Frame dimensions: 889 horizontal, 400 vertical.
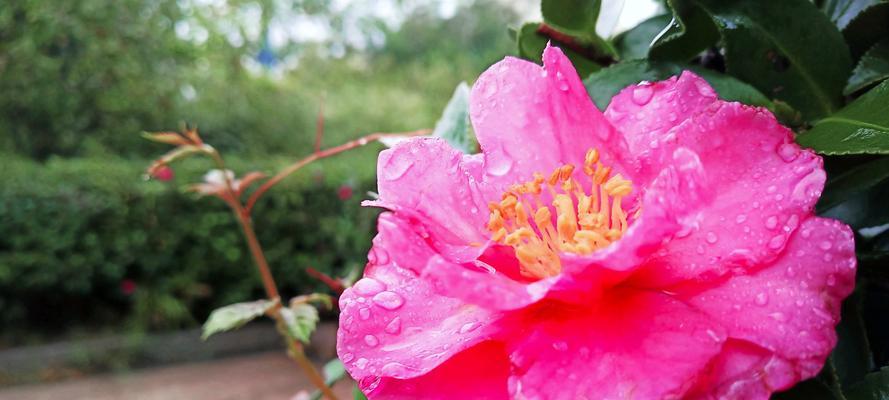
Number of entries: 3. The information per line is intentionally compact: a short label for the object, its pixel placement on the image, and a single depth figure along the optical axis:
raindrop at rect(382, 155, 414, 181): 0.12
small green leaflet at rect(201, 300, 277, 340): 0.25
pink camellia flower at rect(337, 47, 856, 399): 0.10
